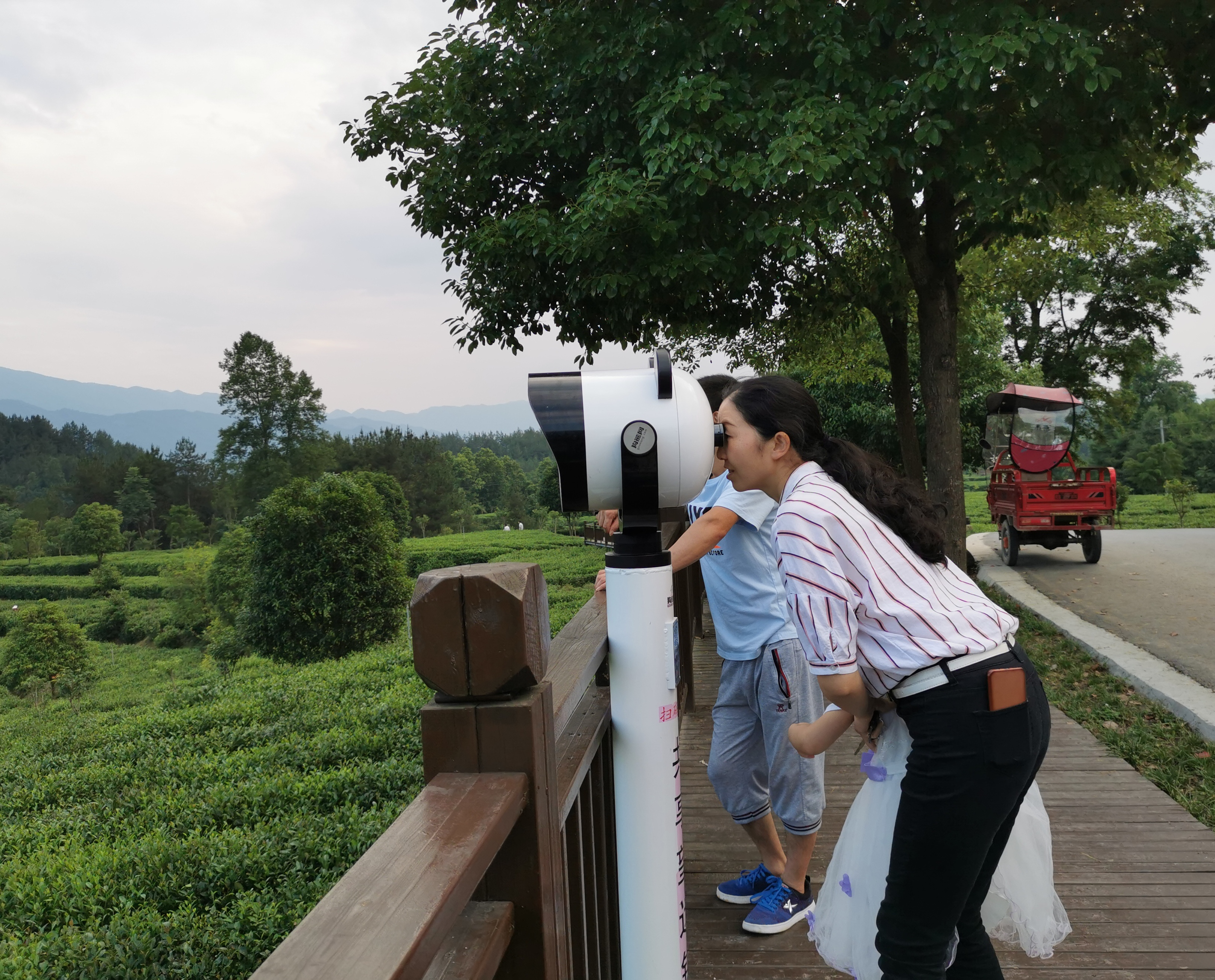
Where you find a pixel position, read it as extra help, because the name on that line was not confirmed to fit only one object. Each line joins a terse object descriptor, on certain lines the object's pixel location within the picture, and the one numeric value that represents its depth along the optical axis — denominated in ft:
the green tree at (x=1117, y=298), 69.51
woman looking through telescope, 5.79
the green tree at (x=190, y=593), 141.69
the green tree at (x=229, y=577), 122.72
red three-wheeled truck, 40.55
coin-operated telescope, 5.60
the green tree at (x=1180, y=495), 77.41
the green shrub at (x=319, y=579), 59.82
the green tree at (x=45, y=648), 92.79
